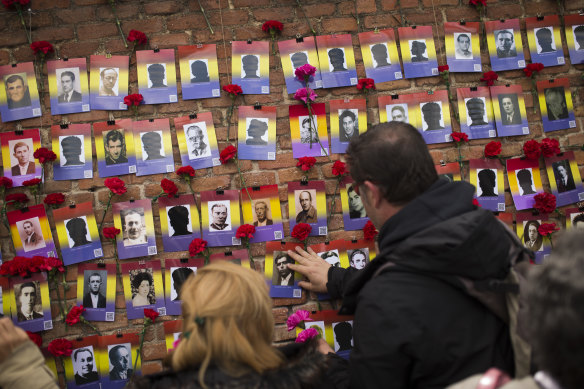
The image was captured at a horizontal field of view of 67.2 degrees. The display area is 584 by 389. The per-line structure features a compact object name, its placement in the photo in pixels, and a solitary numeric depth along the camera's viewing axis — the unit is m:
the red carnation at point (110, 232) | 2.25
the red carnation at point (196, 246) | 2.25
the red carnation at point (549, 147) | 2.48
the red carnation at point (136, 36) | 2.32
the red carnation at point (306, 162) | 2.33
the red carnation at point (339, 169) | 2.37
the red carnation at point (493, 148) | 2.46
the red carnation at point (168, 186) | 2.25
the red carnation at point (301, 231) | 2.30
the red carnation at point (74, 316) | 2.21
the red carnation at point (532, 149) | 2.46
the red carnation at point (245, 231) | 2.28
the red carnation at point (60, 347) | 2.17
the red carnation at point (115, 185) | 2.22
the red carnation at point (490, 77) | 2.51
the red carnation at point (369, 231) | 2.39
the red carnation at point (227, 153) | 2.30
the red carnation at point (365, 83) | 2.40
